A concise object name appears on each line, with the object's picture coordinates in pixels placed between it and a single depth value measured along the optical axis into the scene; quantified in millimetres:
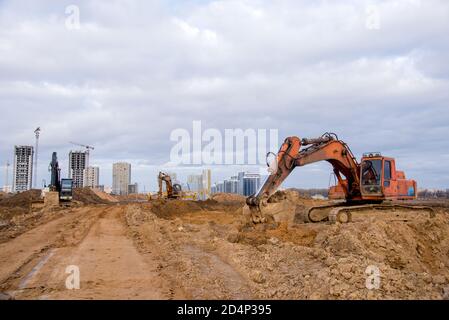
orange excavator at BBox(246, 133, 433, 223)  16719
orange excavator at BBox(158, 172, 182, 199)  46188
